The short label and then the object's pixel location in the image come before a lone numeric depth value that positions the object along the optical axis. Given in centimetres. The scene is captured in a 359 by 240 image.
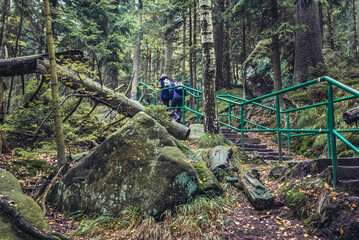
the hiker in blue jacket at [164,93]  911
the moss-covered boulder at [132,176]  327
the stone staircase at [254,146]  560
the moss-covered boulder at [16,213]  209
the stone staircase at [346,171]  238
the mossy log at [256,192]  317
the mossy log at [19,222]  216
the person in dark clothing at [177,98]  855
